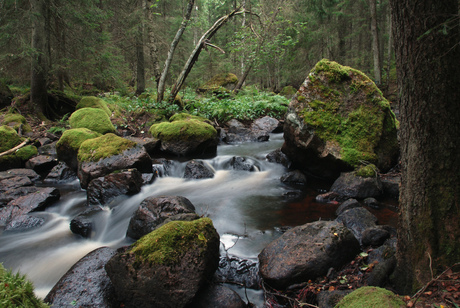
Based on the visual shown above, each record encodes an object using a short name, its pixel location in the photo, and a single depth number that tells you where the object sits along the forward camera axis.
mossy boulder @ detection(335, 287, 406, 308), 2.01
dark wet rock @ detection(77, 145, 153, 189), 7.05
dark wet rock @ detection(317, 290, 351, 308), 2.88
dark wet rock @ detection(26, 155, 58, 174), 8.45
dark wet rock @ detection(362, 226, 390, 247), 4.02
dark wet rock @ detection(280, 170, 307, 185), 7.54
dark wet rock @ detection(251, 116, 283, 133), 13.61
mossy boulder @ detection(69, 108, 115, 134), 9.80
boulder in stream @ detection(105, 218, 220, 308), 3.11
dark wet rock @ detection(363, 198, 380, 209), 5.78
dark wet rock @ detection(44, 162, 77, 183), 8.13
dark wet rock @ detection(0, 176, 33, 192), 6.83
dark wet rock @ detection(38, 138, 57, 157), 9.45
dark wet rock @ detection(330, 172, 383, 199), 6.09
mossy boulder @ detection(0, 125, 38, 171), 8.26
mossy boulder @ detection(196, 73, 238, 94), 21.95
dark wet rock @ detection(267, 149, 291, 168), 8.88
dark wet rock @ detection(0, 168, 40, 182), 7.46
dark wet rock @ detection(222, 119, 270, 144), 12.53
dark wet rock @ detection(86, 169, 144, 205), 6.54
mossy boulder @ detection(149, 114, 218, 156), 9.63
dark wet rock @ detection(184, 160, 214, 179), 8.33
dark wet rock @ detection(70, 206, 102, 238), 5.44
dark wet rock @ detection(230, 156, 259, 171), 8.90
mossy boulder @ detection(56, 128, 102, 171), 8.17
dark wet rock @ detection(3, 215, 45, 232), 5.61
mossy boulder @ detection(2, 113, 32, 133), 10.25
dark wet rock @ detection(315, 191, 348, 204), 6.18
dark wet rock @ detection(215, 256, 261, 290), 3.93
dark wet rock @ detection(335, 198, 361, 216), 5.37
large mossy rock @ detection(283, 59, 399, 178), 6.81
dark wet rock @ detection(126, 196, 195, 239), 4.92
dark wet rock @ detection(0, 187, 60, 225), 5.89
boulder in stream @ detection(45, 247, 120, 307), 3.38
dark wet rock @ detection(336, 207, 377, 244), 4.56
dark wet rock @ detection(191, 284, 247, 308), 3.27
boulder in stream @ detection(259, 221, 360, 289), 3.58
